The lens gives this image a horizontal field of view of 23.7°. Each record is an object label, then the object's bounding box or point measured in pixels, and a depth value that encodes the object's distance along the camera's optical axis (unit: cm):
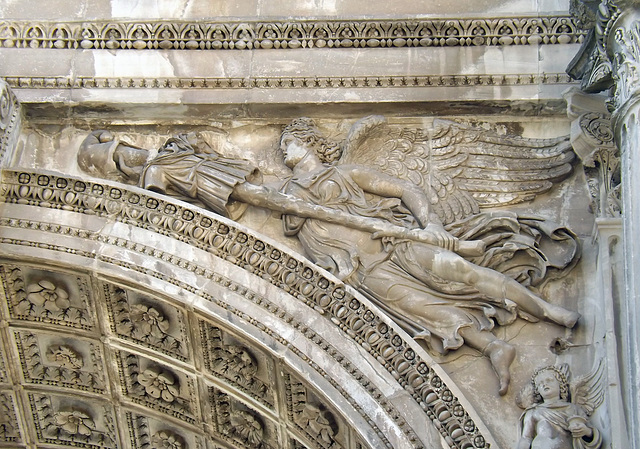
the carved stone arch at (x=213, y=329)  1147
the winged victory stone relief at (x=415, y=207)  1188
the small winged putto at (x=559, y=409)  1096
